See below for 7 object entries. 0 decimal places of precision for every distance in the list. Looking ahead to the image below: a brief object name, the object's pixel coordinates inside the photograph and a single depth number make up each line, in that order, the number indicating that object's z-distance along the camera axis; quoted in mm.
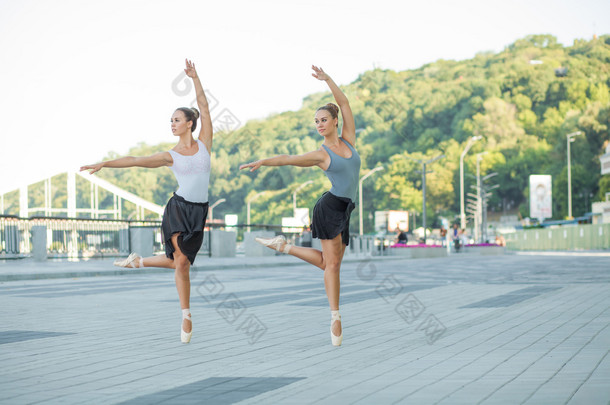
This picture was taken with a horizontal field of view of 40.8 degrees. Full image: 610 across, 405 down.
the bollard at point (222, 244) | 32750
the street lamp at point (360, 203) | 85125
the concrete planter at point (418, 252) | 40688
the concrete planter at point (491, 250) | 48894
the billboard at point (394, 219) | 60188
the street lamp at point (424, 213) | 47906
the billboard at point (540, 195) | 58594
